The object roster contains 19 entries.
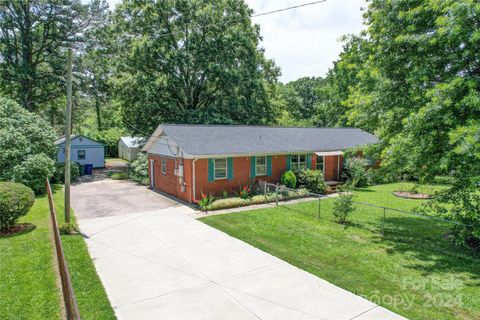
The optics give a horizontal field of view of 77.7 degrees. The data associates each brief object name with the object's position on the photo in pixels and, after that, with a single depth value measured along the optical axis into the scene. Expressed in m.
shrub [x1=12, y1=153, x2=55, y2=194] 15.94
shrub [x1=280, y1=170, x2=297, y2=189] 17.00
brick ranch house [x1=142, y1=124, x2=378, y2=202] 14.87
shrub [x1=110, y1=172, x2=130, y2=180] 24.11
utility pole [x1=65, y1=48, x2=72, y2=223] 10.30
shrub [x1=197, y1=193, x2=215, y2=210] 13.46
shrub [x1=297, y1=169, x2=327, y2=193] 17.27
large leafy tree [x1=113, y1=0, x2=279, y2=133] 25.11
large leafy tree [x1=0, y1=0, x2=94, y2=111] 25.23
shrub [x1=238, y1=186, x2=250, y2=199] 15.09
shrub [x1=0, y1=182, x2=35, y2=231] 9.50
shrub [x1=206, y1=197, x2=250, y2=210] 13.66
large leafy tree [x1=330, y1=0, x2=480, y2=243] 7.48
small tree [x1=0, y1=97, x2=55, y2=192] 16.09
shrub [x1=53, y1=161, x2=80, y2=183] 21.19
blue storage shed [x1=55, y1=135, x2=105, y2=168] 29.11
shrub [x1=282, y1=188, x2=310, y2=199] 15.76
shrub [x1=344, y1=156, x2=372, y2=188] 19.41
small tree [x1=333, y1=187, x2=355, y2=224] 11.29
